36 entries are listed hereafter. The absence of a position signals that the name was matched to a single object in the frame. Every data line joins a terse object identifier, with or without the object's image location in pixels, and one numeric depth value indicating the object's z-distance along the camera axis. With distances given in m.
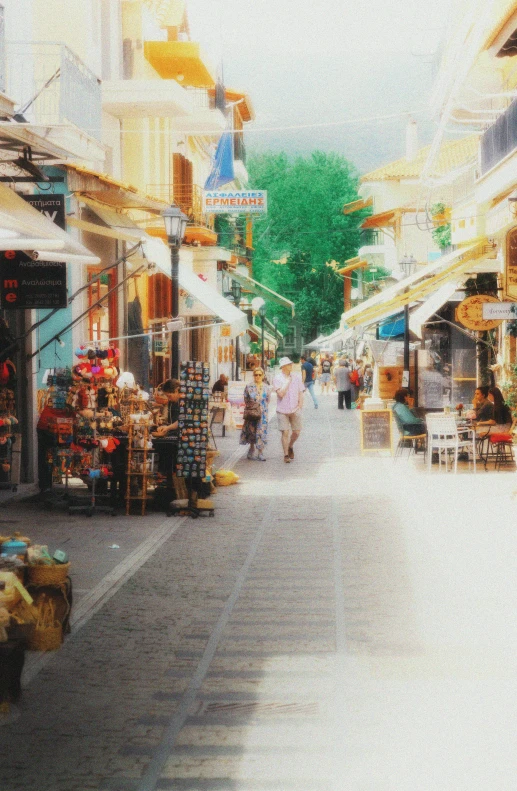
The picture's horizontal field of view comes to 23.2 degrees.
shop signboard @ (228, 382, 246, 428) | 32.28
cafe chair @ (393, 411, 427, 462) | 23.05
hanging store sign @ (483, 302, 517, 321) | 21.62
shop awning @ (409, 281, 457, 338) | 27.42
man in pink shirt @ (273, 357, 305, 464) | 23.66
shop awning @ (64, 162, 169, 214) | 18.70
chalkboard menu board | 24.80
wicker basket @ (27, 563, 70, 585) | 8.71
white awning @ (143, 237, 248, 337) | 25.23
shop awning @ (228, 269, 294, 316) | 48.94
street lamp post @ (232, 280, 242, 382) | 41.88
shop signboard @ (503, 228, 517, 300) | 17.97
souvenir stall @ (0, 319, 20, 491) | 15.98
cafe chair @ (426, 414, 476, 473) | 20.97
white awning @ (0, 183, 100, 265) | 8.85
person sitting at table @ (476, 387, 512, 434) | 21.80
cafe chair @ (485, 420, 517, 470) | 21.45
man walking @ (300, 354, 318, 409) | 42.88
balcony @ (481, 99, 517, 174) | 16.97
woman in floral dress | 23.75
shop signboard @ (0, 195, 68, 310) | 16.64
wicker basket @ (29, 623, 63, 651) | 8.74
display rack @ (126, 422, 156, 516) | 16.22
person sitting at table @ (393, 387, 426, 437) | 23.08
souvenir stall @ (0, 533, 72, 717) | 8.55
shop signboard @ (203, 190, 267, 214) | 29.80
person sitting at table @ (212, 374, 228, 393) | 33.21
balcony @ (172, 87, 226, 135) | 36.81
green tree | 75.12
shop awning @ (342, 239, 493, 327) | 22.80
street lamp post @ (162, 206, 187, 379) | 20.23
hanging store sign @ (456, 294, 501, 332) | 22.95
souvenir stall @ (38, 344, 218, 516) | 15.97
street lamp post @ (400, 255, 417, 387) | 31.72
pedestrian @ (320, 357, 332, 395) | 62.44
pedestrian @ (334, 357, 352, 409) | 42.81
